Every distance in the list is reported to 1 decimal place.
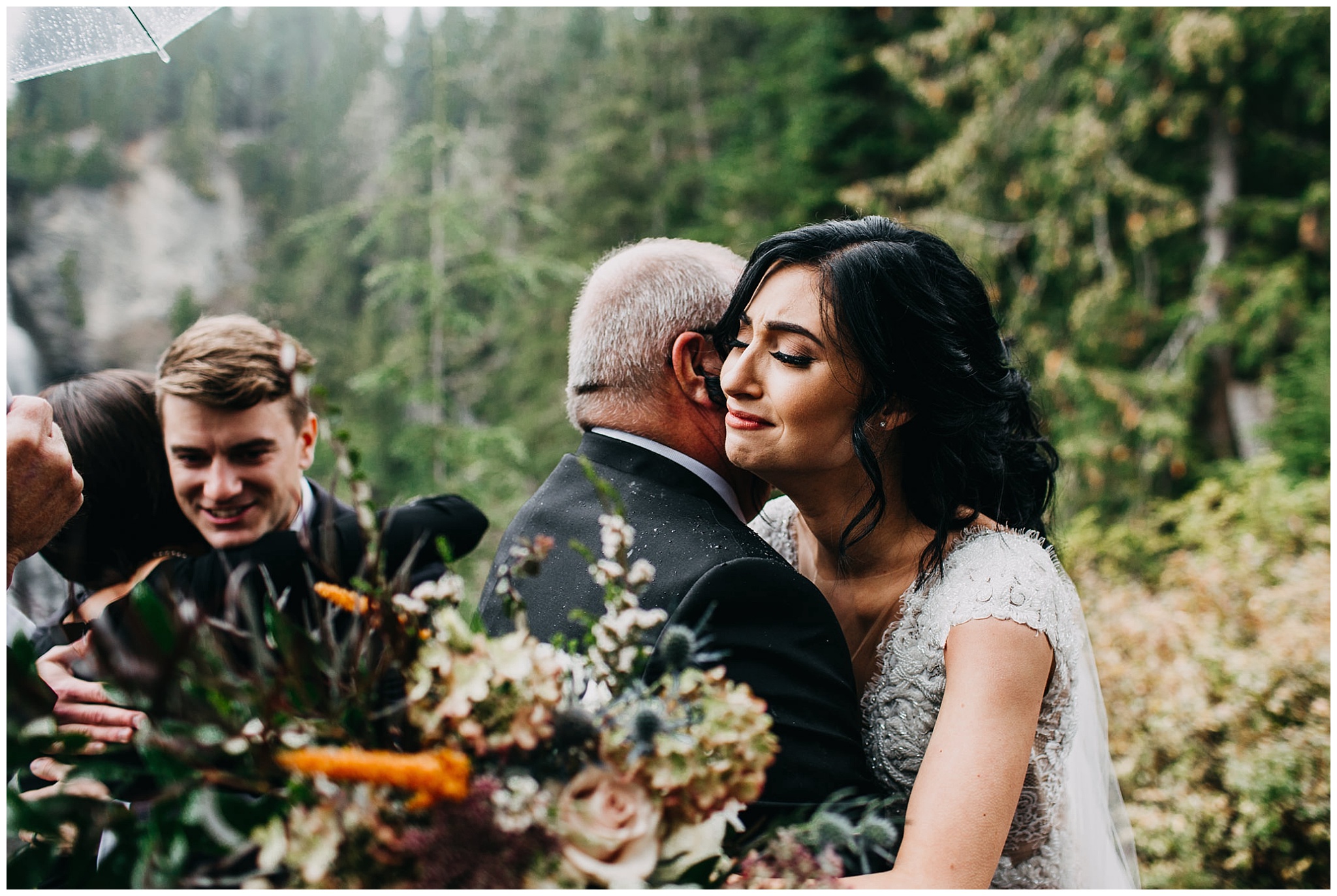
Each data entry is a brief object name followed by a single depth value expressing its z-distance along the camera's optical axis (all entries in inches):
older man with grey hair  41.6
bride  42.8
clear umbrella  44.8
